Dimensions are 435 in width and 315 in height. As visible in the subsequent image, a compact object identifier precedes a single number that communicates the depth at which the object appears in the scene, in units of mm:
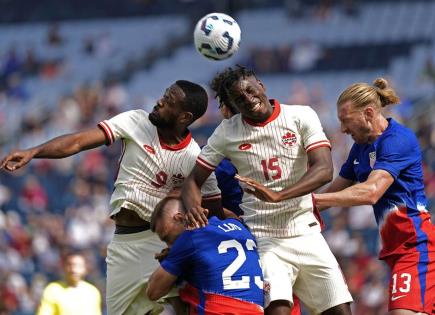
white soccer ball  16156
